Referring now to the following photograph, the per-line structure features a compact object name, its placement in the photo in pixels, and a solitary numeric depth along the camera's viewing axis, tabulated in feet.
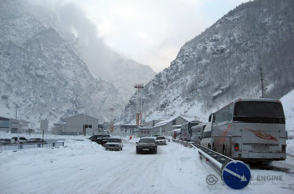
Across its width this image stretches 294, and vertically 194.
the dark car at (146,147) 82.10
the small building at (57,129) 357.84
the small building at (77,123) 333.01
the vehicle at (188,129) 158.52
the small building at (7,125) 254.88
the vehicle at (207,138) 75.32
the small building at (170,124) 351.05
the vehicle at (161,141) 147.33
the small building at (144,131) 290.56
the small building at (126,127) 479.41
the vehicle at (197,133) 117.63
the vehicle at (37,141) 143.29
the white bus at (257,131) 41.32
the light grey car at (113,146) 94.73
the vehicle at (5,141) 129.33
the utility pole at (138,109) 482.98
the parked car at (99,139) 134.82
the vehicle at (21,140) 141.86
